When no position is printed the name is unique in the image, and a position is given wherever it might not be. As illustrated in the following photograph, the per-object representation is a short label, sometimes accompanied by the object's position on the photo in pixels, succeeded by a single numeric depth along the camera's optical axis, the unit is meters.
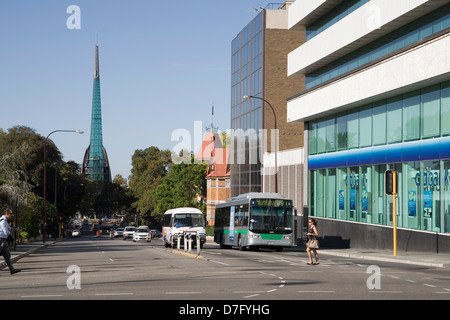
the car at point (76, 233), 112.86
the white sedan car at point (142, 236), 70.75
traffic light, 32.59
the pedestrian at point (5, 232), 21.06
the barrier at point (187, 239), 38.99
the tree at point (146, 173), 128.38
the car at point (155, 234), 96.06
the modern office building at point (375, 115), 34.72
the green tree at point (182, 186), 107.50
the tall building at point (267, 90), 69.44
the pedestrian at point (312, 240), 25.61
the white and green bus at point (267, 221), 38.44
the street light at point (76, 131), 59.75
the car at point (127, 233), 81.69
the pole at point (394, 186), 32.14
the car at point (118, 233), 91.69
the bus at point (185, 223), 46.85
